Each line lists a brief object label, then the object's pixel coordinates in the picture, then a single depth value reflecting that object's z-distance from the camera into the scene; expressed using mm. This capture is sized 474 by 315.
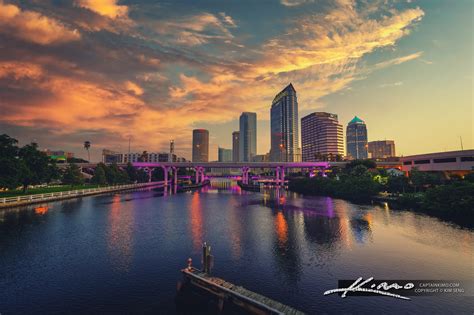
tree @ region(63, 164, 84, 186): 104750
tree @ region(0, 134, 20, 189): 61206
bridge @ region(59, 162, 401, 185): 186625
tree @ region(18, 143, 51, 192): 75506
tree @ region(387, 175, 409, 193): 87562
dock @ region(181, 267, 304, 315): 15336
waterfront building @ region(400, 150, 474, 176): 98688
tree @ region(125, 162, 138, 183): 173250
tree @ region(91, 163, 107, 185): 123125
